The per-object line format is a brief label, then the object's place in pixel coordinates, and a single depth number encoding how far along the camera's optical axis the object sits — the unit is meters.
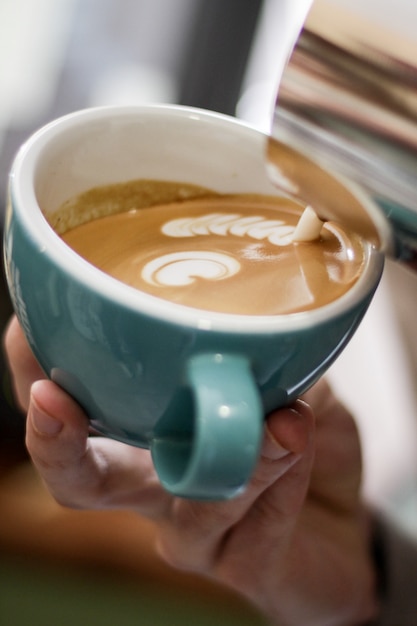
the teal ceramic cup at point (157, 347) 0.38
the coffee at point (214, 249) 0.42
